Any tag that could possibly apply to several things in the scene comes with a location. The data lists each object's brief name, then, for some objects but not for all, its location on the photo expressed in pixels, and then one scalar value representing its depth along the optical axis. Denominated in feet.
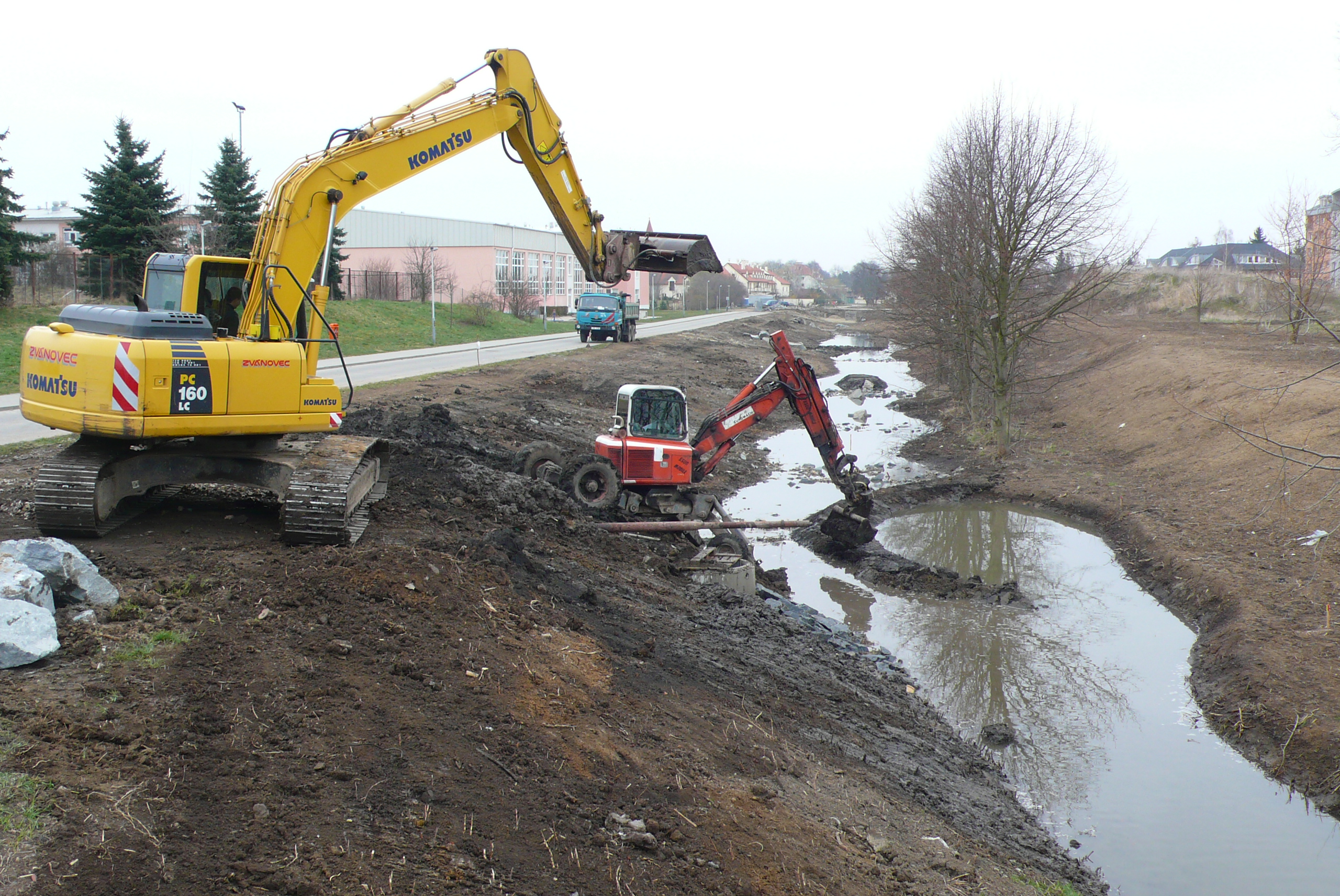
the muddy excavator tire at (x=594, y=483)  41.37
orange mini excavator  42.04
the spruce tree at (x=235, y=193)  116.16
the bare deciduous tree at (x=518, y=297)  187.11
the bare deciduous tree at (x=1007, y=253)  68.18
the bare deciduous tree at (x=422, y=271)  180.24
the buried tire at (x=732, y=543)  41.24
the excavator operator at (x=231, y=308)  30.42
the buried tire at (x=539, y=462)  43.27
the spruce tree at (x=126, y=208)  107.14
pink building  209.26
